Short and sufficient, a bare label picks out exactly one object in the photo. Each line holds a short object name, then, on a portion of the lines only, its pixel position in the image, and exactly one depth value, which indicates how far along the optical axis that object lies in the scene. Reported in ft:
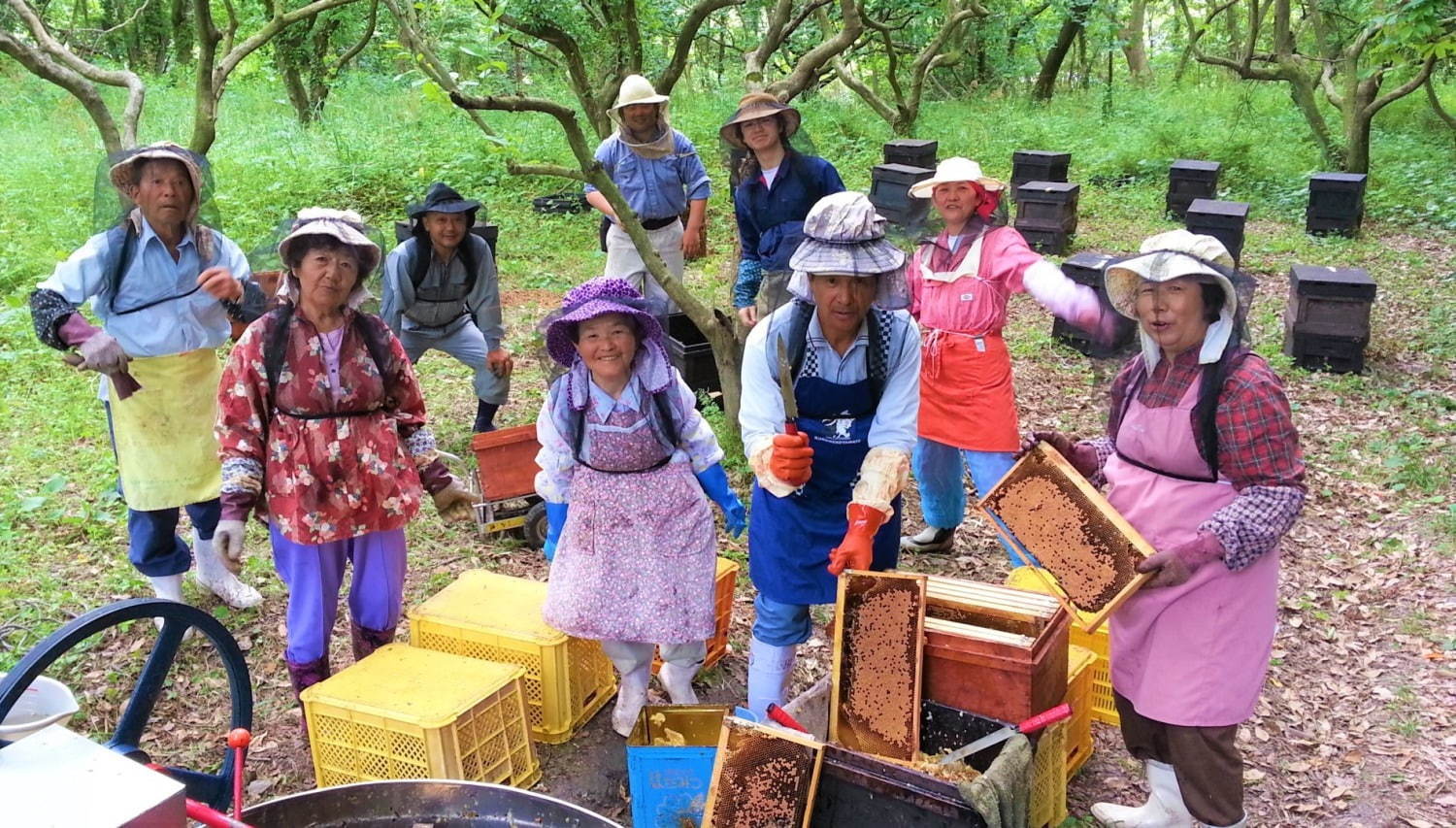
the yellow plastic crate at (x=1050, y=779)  11.27
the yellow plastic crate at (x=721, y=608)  14.71
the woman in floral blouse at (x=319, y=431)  11.87
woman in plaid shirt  9.63
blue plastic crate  10.83
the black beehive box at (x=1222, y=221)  33.76
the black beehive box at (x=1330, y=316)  26.68
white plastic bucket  7.33
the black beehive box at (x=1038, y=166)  42.96
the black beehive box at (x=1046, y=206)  37.83
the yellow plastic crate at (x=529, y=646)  13.29
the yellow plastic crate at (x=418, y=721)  11.30
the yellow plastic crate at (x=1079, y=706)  12.71
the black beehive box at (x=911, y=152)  44.34
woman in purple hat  12.46
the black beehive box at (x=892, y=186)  37.04
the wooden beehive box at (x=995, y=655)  10.64
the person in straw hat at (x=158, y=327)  13.44
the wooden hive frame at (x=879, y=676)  10.84
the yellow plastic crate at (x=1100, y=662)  13.66
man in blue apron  11.09
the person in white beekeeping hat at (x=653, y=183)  21.48
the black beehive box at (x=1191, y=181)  41.42
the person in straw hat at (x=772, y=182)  17.76
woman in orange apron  15.62
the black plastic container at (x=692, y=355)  22.12
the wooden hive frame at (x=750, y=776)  9.63
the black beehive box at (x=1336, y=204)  39.19
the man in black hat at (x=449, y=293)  19.53
